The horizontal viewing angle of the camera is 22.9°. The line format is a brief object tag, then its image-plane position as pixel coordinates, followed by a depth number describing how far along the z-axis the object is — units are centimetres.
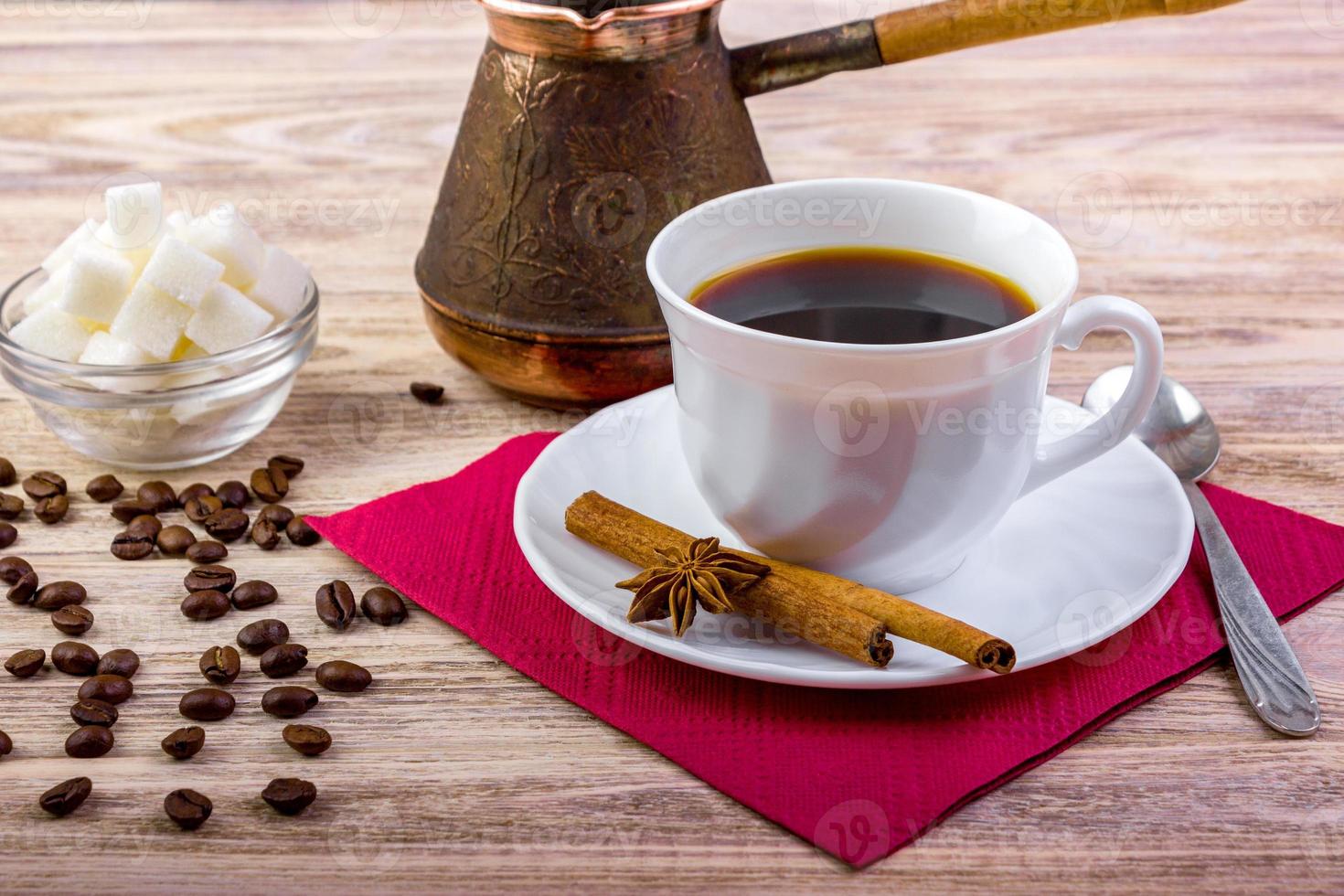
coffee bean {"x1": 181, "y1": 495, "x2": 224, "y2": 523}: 73
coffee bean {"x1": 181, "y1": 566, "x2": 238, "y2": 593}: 71
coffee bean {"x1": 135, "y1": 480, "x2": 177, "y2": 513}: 74
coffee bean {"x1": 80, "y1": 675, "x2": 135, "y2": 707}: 67
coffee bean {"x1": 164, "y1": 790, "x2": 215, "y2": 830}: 63
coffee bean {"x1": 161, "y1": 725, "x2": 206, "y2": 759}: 65
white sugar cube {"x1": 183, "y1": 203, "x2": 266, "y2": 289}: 76
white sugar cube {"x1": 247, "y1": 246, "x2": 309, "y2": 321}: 77
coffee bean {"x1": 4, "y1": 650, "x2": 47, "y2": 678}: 68
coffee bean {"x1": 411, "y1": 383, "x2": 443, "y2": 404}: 80
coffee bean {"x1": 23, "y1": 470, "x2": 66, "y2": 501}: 75
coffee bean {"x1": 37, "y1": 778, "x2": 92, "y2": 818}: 64
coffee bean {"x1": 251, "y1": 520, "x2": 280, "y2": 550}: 72
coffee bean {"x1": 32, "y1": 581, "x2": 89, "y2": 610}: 70
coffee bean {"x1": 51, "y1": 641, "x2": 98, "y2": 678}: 68
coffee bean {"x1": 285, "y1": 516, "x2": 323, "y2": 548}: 72
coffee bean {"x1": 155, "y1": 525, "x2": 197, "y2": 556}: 72
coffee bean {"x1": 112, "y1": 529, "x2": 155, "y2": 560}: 72
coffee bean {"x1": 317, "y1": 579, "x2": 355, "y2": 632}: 69
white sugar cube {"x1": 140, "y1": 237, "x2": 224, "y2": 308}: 74
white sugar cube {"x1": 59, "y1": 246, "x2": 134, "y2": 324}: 74
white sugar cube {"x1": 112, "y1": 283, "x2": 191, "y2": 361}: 74
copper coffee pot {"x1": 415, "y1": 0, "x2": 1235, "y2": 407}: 74
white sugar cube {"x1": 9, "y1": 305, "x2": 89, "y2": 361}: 75
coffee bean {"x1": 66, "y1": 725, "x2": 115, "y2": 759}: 65
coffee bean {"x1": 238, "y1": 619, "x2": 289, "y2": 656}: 69
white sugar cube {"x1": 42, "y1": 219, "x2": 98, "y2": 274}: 76
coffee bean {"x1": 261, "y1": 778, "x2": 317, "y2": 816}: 64
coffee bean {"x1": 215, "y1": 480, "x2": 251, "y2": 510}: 74
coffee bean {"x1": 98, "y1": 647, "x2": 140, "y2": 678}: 68
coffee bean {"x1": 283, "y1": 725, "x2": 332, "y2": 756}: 65
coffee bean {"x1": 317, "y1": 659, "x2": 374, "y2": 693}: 67
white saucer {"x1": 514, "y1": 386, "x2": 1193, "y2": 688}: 65
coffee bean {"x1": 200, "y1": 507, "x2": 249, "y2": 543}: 73
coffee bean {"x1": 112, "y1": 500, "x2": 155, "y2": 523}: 73
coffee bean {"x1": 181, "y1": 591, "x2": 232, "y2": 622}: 70
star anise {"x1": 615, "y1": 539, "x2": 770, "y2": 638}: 66
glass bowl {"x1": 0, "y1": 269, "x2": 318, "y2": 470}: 74
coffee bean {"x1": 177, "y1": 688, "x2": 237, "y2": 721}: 66
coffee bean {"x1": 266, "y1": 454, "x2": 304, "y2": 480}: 76
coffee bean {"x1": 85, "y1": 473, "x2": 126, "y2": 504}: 75
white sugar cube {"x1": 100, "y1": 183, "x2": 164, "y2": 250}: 75
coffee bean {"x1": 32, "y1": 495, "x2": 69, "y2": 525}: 73
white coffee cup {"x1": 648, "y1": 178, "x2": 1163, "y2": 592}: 65
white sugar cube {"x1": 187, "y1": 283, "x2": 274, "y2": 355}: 75
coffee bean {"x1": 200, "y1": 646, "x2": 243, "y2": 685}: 67
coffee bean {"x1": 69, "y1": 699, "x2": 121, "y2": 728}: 66
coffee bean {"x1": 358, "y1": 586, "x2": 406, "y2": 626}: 69
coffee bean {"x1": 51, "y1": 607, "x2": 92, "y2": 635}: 69
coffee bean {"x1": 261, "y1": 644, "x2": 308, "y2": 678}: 68
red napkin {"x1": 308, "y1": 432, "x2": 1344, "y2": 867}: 64
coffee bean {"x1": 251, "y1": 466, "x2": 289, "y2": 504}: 75
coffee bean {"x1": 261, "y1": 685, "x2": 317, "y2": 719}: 66
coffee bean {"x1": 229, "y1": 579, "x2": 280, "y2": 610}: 70
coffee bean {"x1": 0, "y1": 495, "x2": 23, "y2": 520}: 74
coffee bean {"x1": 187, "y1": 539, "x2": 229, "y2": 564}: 72
